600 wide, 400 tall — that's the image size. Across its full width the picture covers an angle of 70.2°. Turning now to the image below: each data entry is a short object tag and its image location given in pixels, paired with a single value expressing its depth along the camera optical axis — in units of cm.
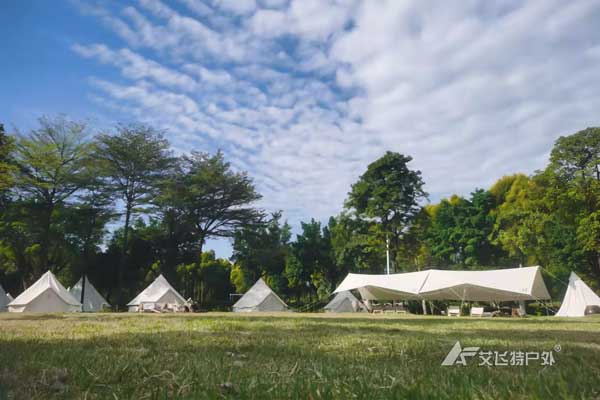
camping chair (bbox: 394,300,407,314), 2392
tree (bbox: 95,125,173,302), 2984
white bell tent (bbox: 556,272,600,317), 1894
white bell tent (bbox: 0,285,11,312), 2734
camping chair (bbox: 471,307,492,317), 1881
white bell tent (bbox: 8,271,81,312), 2192
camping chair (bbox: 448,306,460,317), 2081
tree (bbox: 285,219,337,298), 3359
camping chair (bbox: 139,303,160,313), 2378
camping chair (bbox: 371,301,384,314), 2398
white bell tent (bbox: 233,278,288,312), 2661
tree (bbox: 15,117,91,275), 2761
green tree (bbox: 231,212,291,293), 3278
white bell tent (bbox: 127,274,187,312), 2523
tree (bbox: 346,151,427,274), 3003
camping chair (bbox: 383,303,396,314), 2389
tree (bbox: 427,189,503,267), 3191
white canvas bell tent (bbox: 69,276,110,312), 2894
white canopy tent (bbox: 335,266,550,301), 1848
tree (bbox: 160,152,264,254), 3197
